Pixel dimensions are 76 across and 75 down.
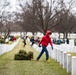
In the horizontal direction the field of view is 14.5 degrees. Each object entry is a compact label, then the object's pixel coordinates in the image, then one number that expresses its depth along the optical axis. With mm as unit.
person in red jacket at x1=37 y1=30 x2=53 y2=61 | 18078
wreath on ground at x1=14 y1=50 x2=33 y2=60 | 19859
